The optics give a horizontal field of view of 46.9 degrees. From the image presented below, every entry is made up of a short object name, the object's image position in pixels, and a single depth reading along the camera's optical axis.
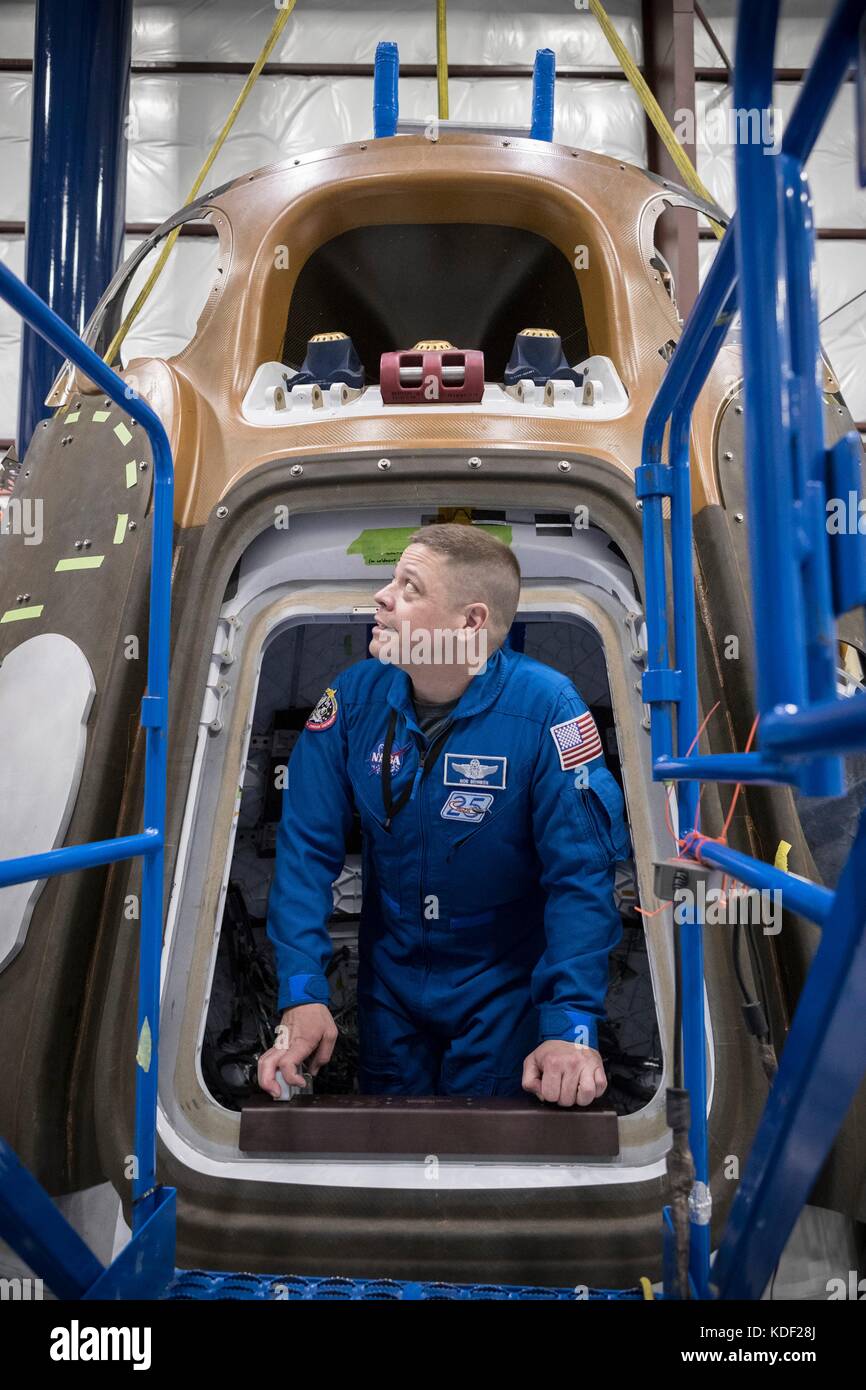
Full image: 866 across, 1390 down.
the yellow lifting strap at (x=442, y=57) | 3.61
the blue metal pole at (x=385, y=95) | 3.09
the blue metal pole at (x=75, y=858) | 1.31
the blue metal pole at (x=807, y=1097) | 1.04
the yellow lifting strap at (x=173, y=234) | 2.85
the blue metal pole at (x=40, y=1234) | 1.39
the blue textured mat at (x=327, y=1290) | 1.70
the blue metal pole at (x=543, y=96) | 3.28
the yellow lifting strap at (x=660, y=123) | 3.24
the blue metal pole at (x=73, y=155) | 4.84
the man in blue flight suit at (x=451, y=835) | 2.26
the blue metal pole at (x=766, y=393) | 0.96
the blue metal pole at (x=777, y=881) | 1.15
